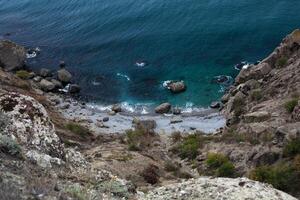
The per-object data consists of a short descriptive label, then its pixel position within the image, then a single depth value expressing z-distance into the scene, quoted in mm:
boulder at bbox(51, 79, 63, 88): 73812
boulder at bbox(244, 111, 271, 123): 47969
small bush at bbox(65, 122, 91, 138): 51156
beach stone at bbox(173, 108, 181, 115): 64750
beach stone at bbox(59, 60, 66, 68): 80381
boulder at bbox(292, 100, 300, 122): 43212
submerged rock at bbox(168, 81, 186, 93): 68938
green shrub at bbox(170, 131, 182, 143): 54656
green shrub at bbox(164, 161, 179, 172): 41562
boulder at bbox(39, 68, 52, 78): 76969
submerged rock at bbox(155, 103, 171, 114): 65312
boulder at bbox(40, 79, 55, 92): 72812
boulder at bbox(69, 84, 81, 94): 72944
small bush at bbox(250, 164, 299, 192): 31281
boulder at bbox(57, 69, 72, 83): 75125
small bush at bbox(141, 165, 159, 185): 35531
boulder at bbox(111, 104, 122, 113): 67675
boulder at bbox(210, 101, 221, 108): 64375
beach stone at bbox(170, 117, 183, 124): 61975
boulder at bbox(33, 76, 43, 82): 74994
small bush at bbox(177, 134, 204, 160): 46844
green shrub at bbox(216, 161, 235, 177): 38438
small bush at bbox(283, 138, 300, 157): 35812
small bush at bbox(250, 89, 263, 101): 56156
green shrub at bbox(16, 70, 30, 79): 74706
